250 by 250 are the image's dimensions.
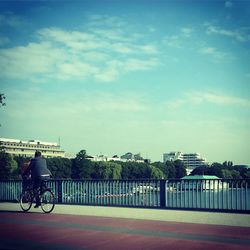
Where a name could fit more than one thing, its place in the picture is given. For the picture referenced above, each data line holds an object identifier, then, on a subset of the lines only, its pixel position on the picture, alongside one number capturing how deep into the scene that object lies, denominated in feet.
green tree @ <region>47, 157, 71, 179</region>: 360.89
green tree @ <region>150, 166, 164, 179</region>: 483.92
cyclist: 36.09
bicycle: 34.42
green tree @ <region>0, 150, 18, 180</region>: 308.65
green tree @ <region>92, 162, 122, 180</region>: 390.28
